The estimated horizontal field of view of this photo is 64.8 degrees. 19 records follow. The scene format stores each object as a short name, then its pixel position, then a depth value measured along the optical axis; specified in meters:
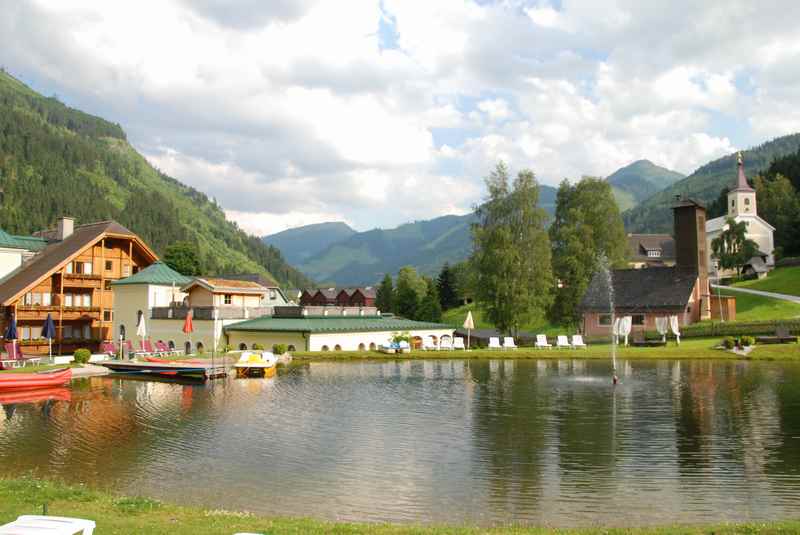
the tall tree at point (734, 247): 87.25
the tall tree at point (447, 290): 113.19
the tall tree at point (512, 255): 57.44
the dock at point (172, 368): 37.44
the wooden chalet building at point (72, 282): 51.72
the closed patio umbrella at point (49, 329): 41.86
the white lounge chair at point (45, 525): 7.56
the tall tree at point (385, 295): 110.44
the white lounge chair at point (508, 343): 51.75
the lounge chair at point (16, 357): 40.28
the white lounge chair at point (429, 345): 52.19
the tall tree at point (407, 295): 98.96
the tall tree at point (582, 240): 64.62
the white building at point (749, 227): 91.69
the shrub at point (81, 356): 40.66
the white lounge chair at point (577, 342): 51.28
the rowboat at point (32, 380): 31.03
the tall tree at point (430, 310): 94.50
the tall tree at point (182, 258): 105.62
